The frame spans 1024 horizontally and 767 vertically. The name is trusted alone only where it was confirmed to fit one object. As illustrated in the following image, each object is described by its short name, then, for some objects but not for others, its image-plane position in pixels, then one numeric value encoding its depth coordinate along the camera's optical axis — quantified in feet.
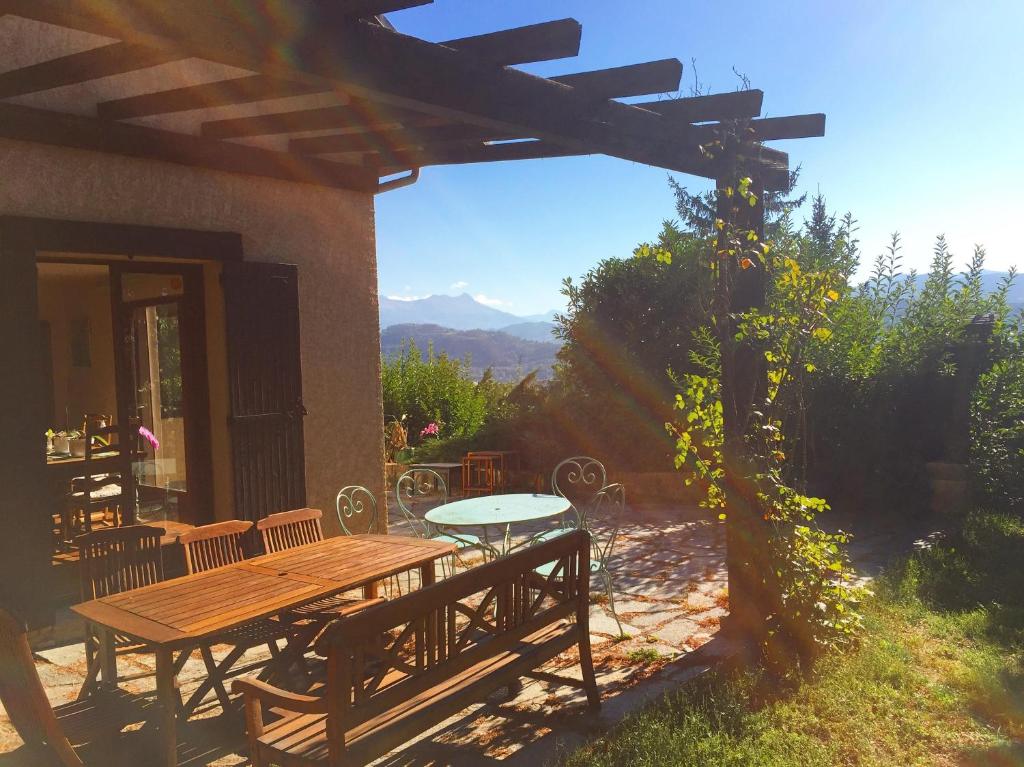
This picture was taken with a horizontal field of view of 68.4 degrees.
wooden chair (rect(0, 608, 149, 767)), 7.30
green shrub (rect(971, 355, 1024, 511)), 22.11
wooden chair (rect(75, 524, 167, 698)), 10.57
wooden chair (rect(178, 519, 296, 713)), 10.41
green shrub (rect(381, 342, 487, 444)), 41.06
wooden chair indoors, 17.51
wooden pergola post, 12.32
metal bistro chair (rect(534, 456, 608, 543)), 27.63
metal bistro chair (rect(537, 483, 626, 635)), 13.91
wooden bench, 7.32
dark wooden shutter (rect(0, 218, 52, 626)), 14.14
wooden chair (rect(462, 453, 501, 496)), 29.94
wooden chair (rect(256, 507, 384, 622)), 11.90
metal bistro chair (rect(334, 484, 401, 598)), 20.70
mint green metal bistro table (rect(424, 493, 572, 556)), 14.02
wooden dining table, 8.63
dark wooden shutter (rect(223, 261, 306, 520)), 17.71
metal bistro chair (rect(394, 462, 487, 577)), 15.74
